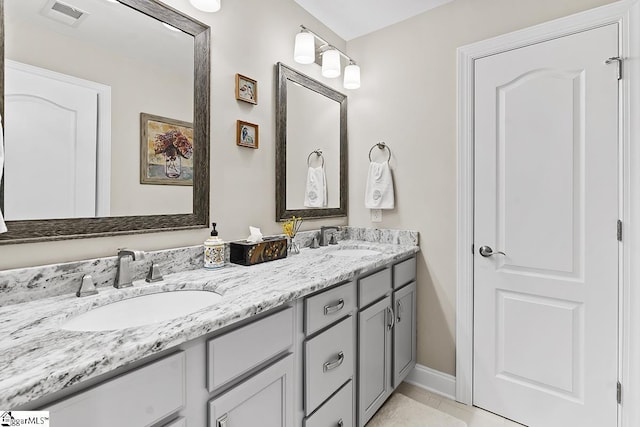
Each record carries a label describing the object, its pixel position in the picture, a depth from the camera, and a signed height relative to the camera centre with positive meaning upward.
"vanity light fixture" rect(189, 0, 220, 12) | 1.42 +0.92
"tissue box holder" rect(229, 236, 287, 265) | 1.54 -0.19
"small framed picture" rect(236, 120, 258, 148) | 1.67 +0.41
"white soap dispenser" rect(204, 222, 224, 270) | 1.45 -0.18
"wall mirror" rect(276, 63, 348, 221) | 1.94 +0.44
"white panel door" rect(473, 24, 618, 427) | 1.57 -0.09
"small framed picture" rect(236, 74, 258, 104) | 1.65 +0.65
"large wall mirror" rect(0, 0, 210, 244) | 1.03 +0.35
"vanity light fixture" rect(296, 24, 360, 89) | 1.90 +0.99
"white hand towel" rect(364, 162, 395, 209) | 2.22 +0.18
